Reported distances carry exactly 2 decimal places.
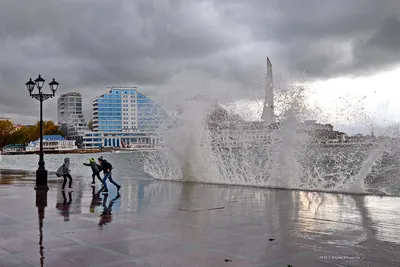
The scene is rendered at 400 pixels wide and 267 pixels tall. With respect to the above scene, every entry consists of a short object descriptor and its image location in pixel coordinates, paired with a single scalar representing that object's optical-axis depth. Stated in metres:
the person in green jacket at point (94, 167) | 18.65
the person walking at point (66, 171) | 19.33
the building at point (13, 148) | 188.02
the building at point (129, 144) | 176.90
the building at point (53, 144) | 176.25
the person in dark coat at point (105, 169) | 17.20
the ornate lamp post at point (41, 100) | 18.77
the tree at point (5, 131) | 181.25
